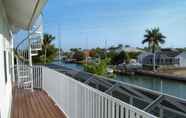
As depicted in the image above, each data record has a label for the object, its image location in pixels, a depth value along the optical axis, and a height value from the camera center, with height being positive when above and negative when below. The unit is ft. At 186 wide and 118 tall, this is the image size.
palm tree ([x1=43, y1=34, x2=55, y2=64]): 76.83 +7.93
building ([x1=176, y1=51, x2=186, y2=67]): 105.90 -3.16
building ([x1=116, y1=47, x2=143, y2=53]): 131.22 +4.66
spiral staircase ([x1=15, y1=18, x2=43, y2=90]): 17.39 +0.21
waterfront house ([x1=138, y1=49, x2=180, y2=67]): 104.96 -2.42
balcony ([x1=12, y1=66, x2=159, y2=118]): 5.29 -2.38
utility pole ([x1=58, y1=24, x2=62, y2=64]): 82.89 +10.29
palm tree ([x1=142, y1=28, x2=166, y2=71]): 94.93 +10.51
